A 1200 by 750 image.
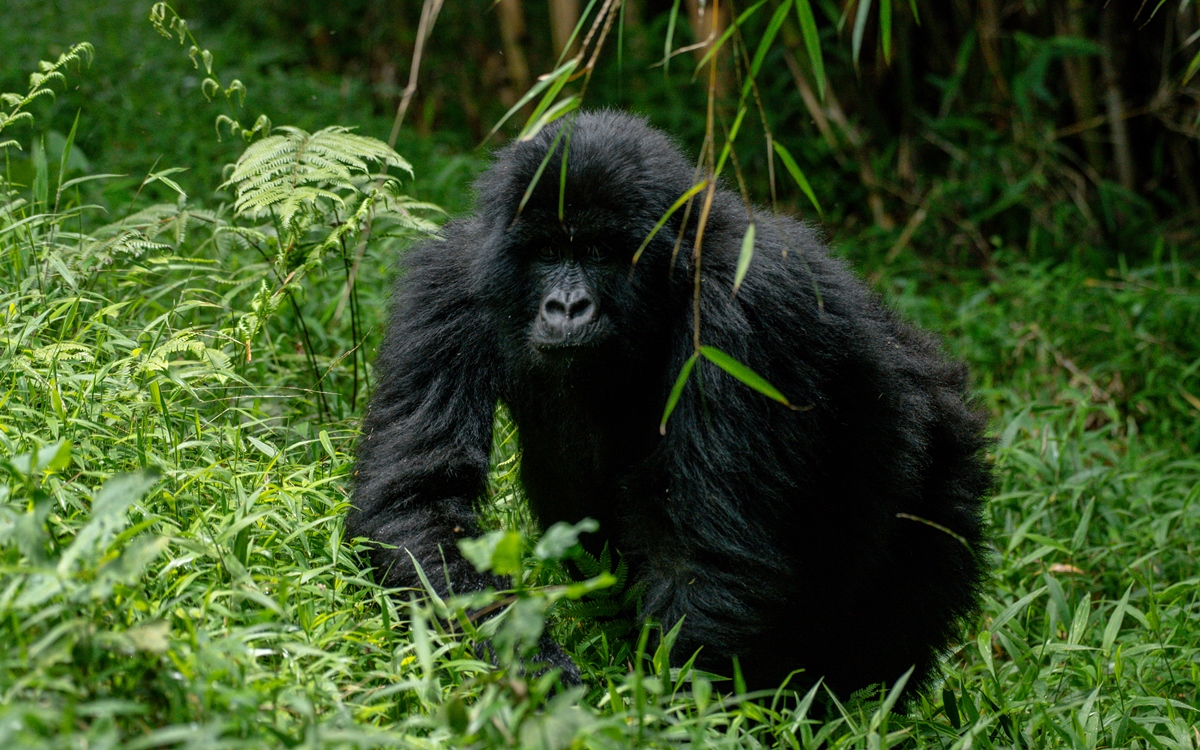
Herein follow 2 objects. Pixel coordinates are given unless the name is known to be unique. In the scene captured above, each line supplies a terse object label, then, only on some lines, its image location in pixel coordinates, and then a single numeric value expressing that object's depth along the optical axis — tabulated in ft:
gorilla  23.24
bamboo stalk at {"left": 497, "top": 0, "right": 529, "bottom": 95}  67.46
